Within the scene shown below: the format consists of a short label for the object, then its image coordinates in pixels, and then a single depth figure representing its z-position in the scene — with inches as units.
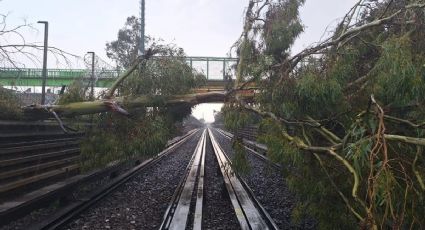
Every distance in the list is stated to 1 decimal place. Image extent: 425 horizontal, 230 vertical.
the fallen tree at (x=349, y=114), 207.2
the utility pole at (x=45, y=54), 407.5
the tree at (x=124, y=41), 1798.2
